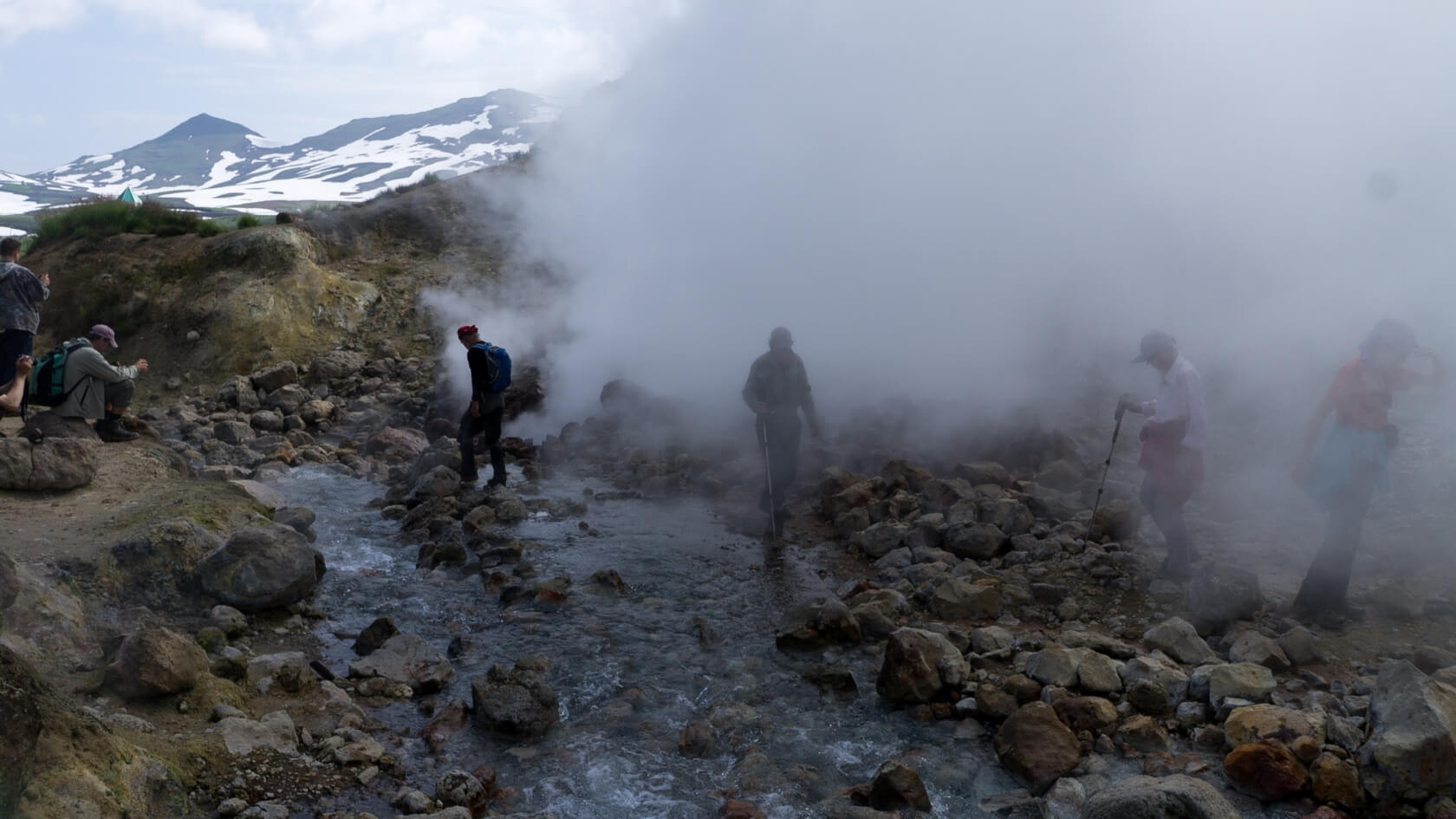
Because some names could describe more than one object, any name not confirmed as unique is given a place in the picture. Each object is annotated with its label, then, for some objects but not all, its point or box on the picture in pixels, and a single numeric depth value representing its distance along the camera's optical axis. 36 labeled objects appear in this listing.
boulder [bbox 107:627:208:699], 4.11
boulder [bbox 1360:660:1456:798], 3.46
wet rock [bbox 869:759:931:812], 3.86
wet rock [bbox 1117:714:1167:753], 4.11
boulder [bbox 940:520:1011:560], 6.69
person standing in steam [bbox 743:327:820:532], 7.84
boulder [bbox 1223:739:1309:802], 3.69
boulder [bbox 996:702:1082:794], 3.99
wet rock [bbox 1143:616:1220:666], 4.85
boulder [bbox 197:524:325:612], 5.59
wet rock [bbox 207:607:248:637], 5.29
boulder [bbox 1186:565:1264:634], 5.27
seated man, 7.85
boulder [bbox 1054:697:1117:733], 4.23
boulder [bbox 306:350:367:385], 13.85
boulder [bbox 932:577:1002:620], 5.76
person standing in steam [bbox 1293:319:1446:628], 4.96
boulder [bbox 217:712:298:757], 3.91
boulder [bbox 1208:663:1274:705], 4.27
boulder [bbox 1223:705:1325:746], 3.87
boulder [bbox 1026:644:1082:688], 4.56
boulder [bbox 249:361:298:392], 13.22
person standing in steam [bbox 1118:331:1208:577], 5.49
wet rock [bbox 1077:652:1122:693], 4.48
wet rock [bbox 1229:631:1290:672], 4.68
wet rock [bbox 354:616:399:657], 5.32
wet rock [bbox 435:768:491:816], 3.82
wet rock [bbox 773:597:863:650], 5.48
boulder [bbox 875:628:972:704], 4.72
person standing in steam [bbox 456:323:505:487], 8.71
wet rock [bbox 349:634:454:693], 4.98
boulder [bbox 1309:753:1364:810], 3.58
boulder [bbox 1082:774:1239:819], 3.13
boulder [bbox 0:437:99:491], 6.35
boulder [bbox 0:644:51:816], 2.75
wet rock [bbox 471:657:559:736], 4.49
